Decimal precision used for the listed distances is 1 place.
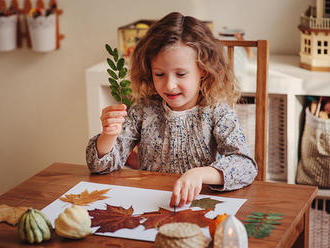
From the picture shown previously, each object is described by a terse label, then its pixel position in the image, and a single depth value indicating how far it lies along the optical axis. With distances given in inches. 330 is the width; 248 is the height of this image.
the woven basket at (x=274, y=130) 85.0
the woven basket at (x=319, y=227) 84.6
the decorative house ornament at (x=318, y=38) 82.9
